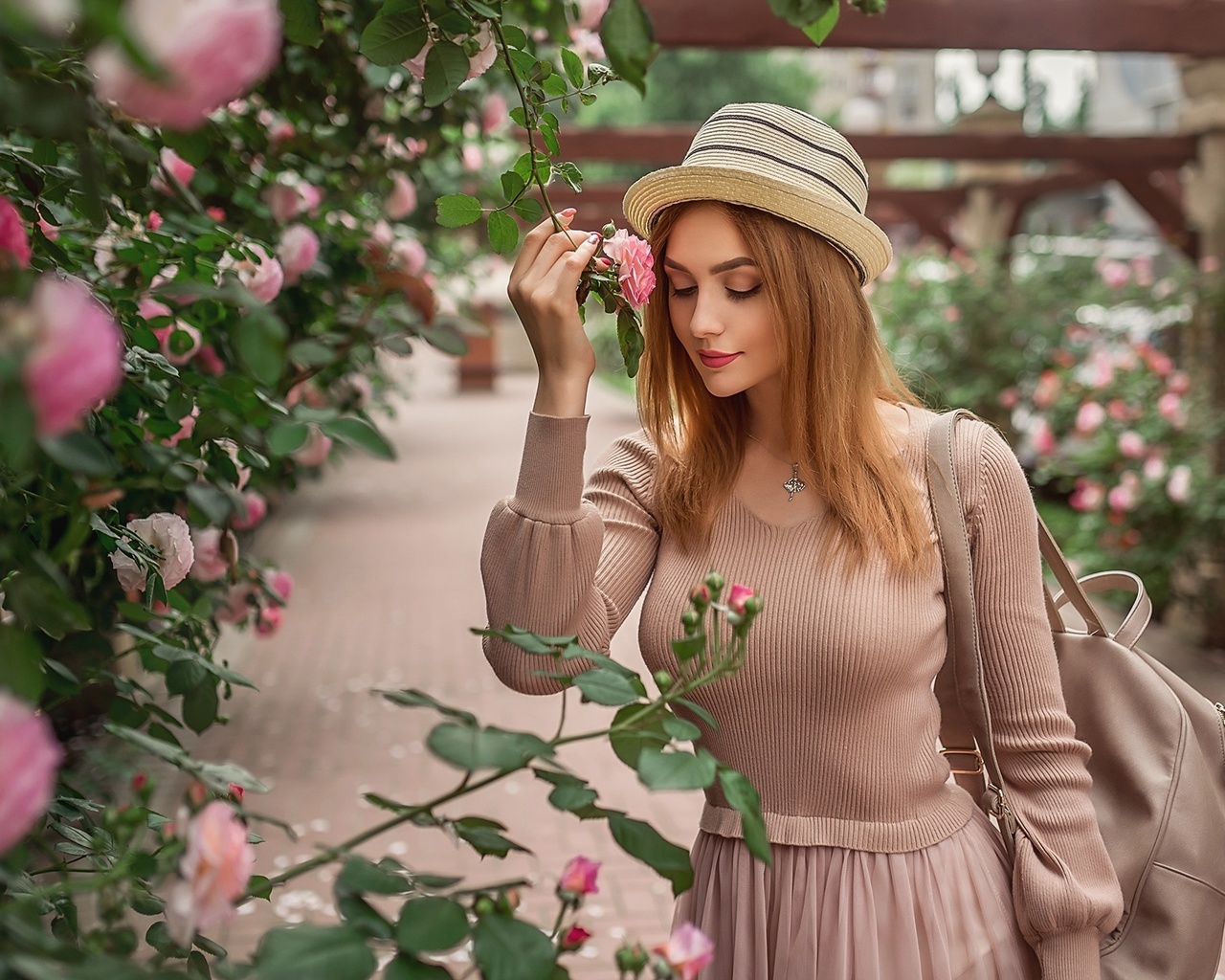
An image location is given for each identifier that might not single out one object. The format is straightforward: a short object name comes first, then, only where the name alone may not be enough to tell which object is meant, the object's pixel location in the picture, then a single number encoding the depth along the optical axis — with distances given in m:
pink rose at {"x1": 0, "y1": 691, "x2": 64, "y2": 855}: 0.55
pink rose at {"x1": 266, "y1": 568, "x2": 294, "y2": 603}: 3.14
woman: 1.56
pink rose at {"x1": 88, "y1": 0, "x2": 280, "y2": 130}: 0.54
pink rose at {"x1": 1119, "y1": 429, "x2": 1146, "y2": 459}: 6.22
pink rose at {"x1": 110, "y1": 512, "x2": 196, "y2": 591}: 1.60
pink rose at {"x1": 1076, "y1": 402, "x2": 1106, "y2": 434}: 6.73
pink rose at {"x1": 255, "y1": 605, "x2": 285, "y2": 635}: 3.02
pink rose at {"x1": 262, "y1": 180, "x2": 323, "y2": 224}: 2.80
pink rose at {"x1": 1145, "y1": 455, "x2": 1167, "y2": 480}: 6.05
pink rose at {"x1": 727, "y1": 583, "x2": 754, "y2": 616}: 1.01
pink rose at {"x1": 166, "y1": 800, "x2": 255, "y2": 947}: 0.72
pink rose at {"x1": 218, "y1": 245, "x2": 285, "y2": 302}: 2.00
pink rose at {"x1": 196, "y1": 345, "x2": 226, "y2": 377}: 2.29
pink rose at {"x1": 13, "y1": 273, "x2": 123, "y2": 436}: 0.55
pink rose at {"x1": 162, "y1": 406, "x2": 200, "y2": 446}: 1.73
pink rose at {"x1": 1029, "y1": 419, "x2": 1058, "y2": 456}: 7.55
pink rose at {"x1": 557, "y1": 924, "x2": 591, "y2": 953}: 0.87
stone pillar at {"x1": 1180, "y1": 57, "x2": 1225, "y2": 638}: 5.85
